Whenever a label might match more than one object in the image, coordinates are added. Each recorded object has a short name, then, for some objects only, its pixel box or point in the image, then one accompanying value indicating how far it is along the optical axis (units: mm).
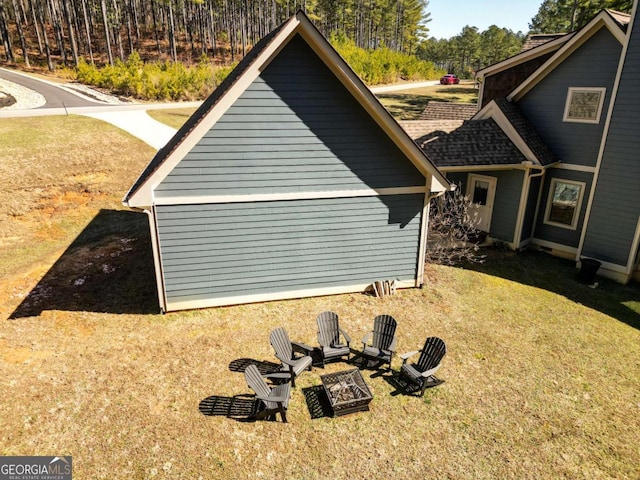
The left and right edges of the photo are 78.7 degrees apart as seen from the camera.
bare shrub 14875
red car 67312
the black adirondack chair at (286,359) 8680
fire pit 8000
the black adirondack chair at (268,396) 7656
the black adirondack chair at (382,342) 9328
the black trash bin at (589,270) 13844
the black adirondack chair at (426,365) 8555
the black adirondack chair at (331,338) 9375
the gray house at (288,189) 9992
